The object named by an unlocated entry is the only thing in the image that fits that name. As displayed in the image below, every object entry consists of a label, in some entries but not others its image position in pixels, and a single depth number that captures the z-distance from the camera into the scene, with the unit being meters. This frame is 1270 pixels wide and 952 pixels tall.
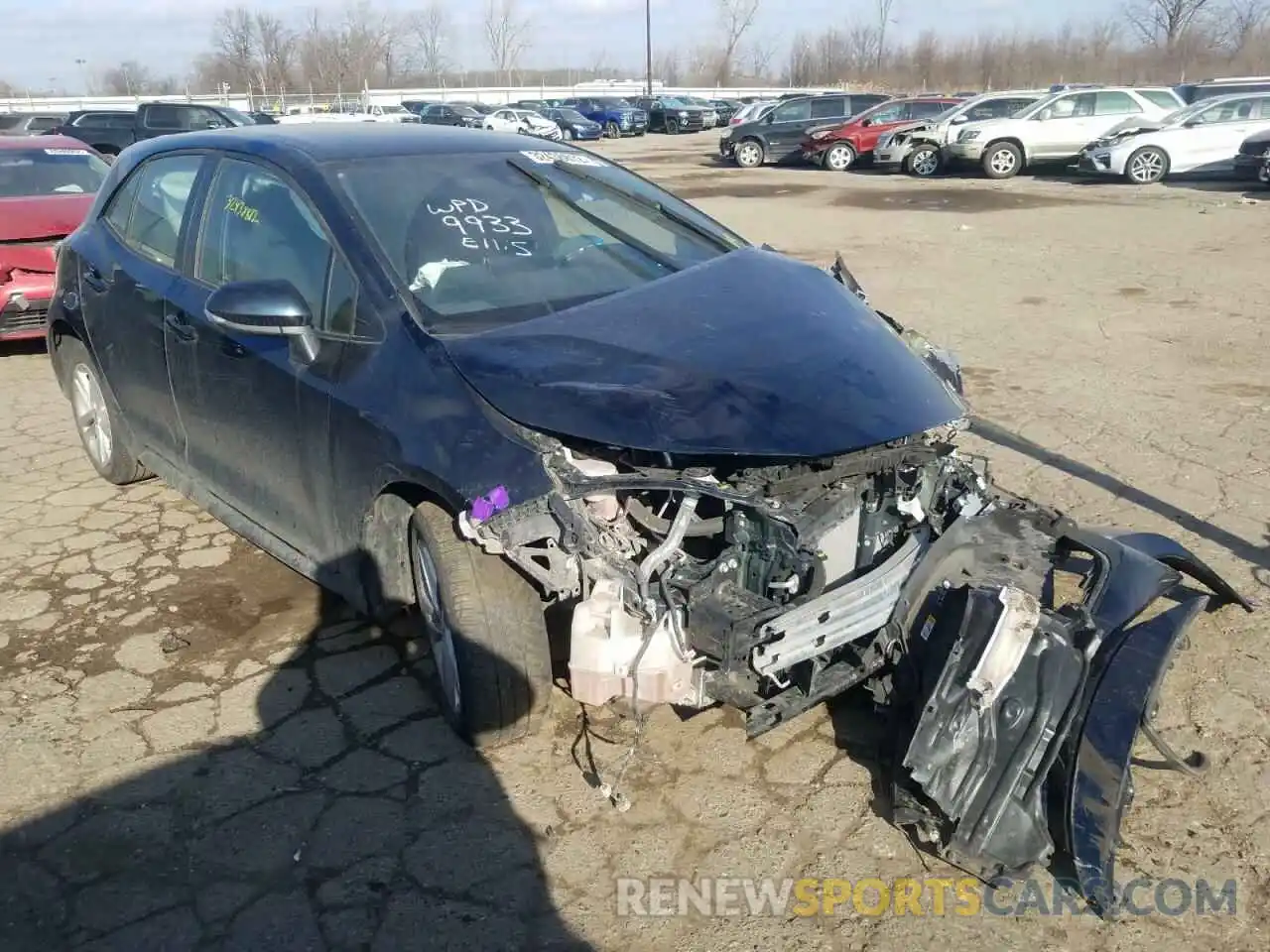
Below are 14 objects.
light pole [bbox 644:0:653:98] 58.91
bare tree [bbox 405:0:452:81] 98.21
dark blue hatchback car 2.54
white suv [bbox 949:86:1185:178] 19.83
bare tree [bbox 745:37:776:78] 103.38
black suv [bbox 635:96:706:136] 41.53
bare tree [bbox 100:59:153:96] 89.33
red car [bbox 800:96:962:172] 23.34
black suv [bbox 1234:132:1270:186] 16.58
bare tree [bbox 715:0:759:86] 89.25
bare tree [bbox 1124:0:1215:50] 61.44
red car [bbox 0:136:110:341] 7.34
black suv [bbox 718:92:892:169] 25.25
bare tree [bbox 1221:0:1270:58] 65.94
